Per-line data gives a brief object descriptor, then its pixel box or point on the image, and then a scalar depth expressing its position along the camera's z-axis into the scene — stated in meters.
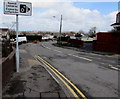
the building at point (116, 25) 31.14
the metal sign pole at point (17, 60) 7.79
